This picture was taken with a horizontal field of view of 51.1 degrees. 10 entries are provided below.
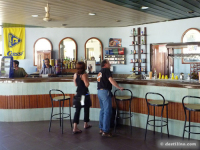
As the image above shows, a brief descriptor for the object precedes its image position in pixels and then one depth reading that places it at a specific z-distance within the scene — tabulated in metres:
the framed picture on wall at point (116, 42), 8.68
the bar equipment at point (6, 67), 5.23
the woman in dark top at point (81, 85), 4.10
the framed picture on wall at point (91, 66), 8.40
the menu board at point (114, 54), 8.60
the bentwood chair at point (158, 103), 3.76
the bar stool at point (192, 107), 3.35
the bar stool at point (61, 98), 4.34
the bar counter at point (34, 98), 5.12
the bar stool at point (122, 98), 4.21
